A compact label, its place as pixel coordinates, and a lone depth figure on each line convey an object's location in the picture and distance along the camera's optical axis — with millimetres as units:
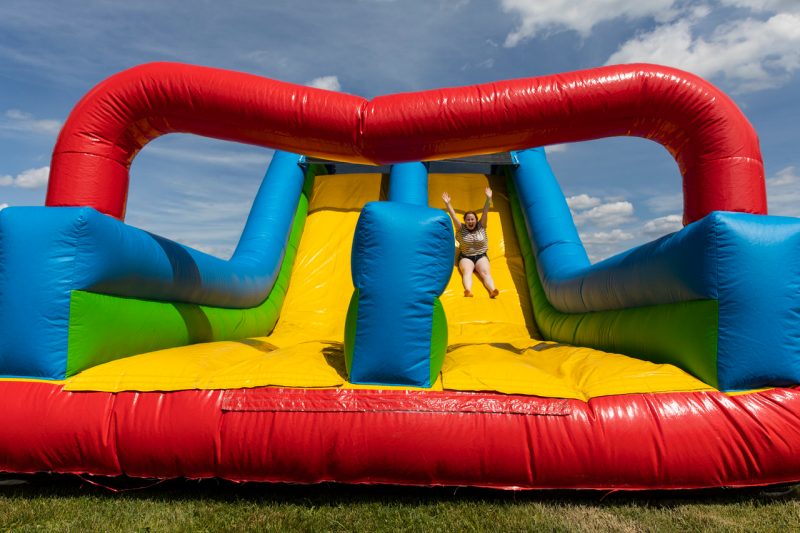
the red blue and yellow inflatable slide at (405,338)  1676
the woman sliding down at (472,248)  4320
